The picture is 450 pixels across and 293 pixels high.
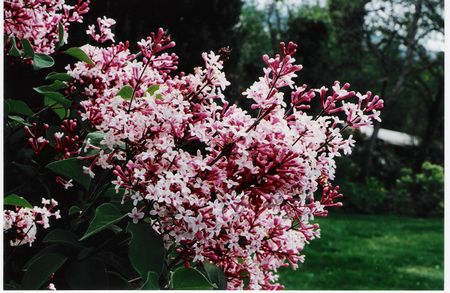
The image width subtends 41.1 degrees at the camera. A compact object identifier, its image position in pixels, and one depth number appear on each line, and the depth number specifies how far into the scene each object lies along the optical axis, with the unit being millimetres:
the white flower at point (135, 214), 1059
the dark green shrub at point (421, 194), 12227
